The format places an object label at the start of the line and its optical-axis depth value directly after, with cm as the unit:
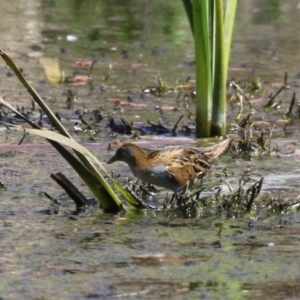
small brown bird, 1138
